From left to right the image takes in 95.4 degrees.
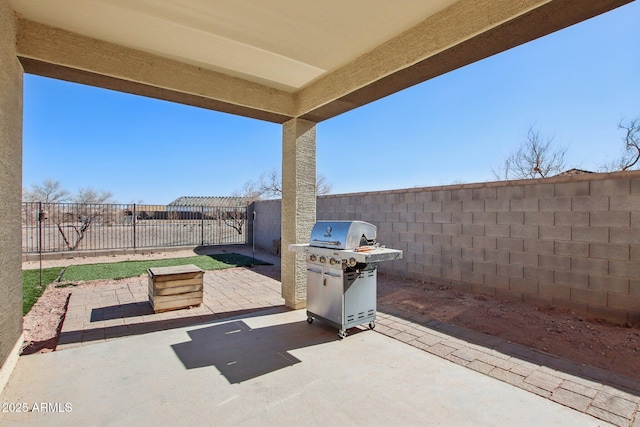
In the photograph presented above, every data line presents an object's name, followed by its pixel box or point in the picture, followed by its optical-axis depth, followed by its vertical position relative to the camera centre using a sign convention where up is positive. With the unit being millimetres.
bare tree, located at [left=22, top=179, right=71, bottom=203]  20656 +1482
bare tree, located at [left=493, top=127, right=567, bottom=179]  11844 +2283
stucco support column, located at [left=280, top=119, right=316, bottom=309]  4512 +201
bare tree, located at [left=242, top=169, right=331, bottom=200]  23234 +2079
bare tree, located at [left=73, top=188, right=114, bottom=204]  17719 +1024
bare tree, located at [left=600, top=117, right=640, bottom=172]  10586 +2450
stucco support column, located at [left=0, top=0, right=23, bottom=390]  2373 +164
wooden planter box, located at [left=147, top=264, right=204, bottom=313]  4340 -1173
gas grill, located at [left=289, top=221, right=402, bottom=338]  3359 -772
